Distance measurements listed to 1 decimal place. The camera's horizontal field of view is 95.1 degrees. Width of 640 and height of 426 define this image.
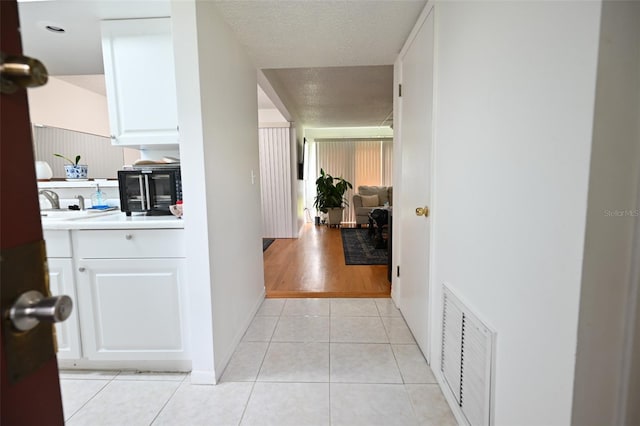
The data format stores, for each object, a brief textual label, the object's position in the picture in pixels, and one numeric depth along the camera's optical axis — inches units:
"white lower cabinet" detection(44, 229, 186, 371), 60.7
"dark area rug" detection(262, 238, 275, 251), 181.6
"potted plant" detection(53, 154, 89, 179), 93.5
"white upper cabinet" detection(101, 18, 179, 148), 65.9
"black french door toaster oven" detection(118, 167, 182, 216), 68.5
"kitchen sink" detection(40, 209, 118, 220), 72.3
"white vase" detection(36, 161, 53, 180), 93.4
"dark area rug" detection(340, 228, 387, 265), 148.3
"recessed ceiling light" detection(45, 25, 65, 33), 68.7
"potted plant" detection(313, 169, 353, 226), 253.9
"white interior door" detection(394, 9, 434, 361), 64.5
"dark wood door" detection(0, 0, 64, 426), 14.5
